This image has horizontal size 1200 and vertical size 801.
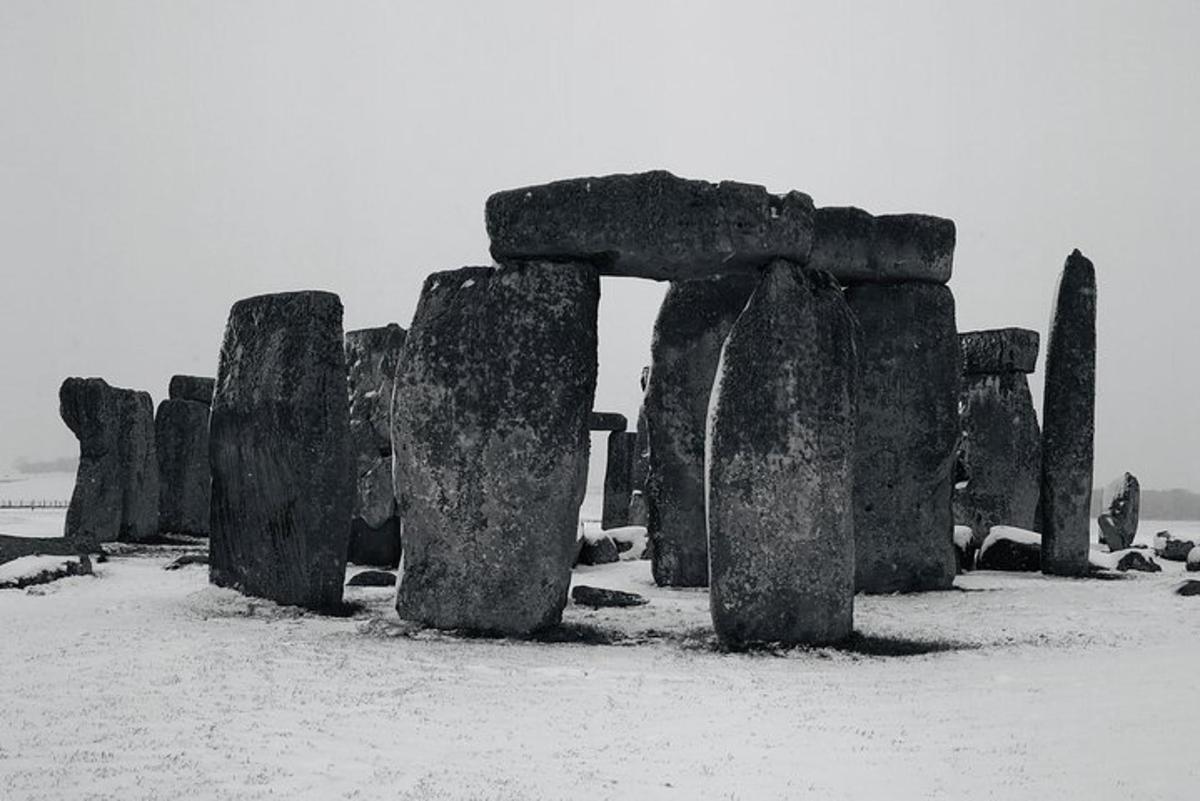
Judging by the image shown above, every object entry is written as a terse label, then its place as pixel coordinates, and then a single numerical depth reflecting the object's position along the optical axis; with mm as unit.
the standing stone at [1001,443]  14289
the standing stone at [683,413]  10461
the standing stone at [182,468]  16953
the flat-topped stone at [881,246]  10086
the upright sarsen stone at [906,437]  10305
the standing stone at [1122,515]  16781
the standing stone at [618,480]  18578
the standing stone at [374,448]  11984
